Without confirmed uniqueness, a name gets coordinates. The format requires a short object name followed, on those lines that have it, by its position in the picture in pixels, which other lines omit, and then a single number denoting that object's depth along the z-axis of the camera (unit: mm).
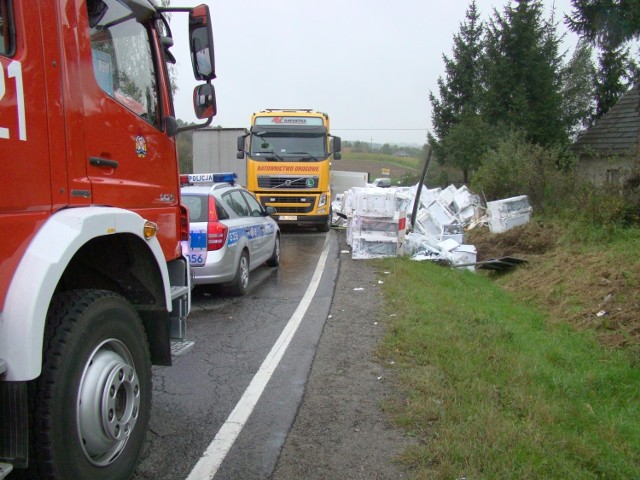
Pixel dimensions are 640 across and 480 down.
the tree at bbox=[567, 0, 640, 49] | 13594
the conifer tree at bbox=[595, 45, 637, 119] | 28062
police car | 8016
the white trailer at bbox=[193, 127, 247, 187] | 19703
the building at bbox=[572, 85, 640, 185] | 21047
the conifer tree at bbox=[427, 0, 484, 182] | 37938
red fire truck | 2414
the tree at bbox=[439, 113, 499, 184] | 27141
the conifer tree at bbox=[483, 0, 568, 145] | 26594
